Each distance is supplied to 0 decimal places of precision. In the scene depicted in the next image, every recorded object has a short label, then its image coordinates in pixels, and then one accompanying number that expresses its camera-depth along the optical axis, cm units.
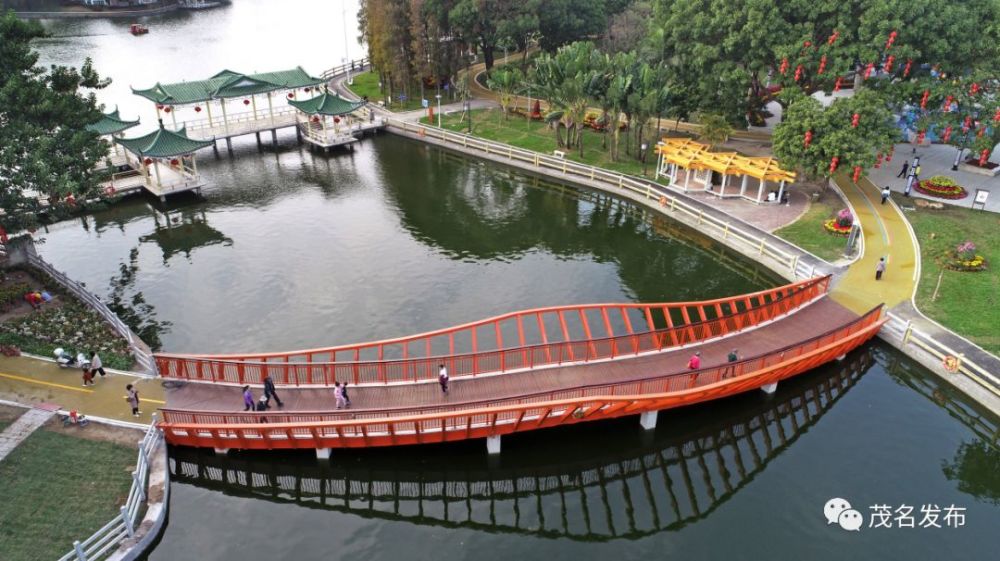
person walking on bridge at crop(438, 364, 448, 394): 3020
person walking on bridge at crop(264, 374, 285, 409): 2958
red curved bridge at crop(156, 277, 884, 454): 2853
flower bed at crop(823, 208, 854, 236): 4625
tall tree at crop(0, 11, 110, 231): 3622
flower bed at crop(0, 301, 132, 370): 3359
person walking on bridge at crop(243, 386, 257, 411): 2914
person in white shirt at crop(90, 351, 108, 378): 3155
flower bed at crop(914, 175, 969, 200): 5109
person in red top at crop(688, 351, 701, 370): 3072
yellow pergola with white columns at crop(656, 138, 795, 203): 5144
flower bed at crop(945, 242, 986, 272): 4138
